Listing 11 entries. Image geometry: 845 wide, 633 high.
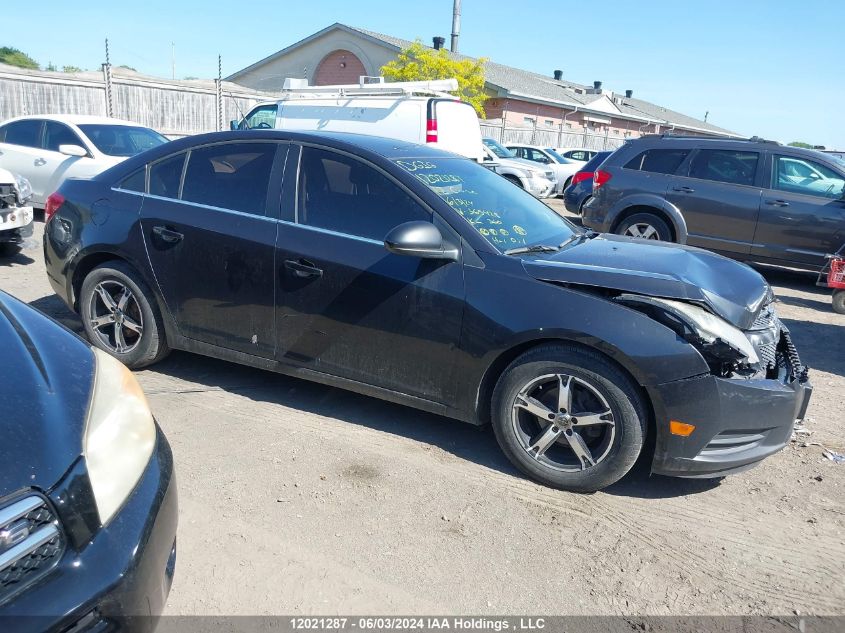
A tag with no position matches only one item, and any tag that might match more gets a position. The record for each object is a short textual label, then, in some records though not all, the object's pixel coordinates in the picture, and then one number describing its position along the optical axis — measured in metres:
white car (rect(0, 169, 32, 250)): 7.50
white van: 10.85
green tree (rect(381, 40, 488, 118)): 28.31
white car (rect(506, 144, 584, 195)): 20.14
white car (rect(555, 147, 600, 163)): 23.31
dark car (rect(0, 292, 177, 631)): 1.72
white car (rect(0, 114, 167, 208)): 10.07
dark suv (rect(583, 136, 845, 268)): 8.70
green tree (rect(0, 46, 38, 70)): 56.74
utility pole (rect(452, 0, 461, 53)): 26.83
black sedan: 3.31
